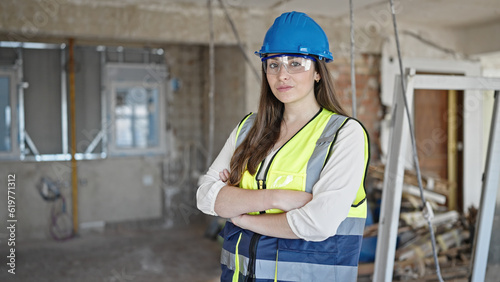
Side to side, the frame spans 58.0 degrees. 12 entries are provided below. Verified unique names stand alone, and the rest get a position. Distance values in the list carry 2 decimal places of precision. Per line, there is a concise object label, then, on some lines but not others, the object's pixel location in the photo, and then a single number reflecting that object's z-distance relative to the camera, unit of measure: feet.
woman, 4.12
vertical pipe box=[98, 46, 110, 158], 18.33
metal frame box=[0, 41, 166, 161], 17.02
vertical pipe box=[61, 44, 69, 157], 17.74
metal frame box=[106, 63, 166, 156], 18.49
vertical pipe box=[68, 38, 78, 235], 17.54
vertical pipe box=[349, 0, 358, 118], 7.44
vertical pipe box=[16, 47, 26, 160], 16.99
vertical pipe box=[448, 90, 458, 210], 18.42
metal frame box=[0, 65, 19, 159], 16.87
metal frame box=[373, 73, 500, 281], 7.90
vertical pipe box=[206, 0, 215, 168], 11.40
